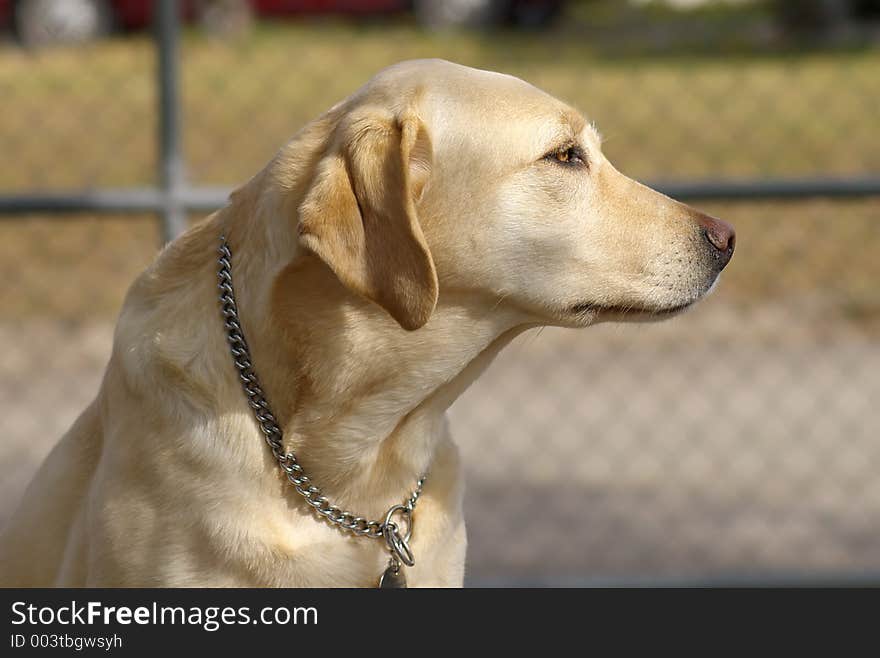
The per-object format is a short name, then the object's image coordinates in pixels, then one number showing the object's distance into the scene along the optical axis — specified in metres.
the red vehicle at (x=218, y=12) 19.65
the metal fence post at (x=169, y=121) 7.67
